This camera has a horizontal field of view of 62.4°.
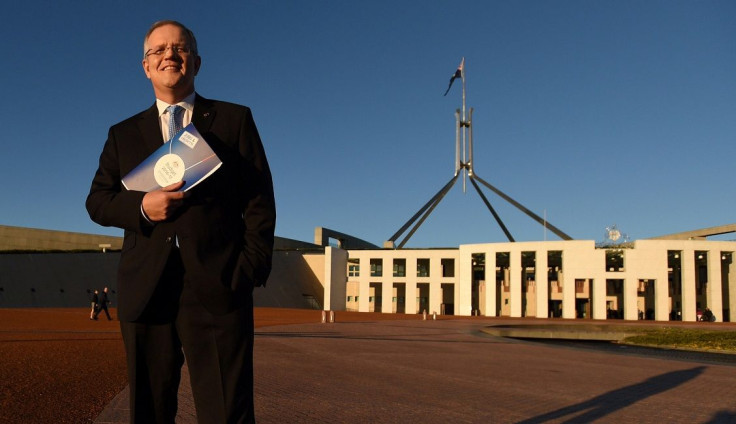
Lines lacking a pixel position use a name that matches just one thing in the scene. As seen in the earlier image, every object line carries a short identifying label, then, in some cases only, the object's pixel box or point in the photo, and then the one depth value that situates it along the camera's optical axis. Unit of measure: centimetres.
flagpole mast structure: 4891
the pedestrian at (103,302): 2220
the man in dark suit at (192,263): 218
